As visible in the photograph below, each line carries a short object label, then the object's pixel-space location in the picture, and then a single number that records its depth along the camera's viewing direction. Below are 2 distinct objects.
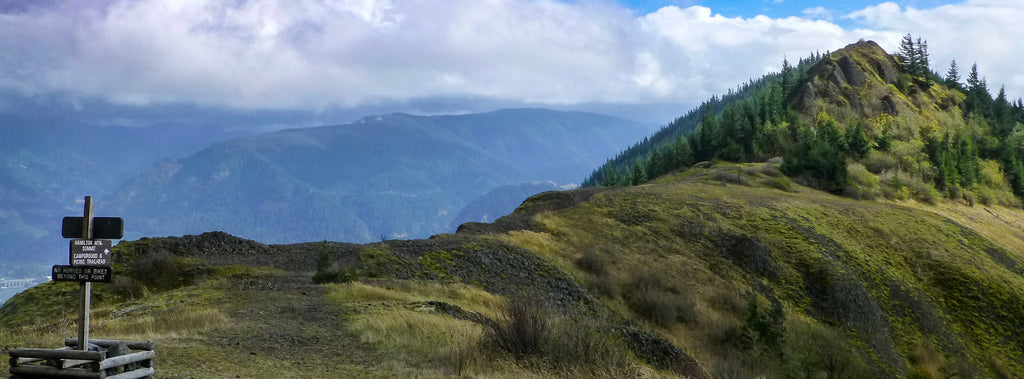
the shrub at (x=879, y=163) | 77.38
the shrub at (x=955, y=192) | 76.31
